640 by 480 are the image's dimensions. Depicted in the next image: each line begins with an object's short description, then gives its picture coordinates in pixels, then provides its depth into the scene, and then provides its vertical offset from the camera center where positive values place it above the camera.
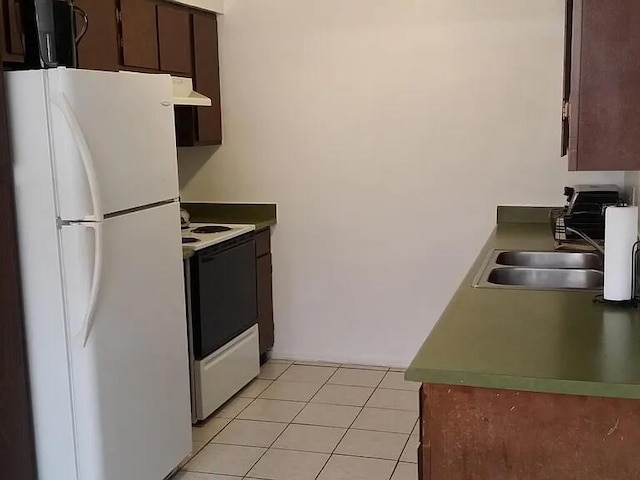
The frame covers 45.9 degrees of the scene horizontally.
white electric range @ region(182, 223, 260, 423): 3.61 -0.86
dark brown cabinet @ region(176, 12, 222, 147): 4.19 +0.30
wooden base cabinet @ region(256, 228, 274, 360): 4.41 -0.89
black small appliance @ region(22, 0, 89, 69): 2.62 +0.39
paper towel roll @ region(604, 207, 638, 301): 2.21 -0.34
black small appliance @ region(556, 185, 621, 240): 3.48 -0.36
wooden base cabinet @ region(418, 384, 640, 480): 1.68 -0.68
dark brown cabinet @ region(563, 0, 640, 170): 1.72 +0.11
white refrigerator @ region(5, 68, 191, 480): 2.49 -0.40
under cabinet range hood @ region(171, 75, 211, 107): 3.61 +0.25
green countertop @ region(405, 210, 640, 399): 1.67 -0.53
